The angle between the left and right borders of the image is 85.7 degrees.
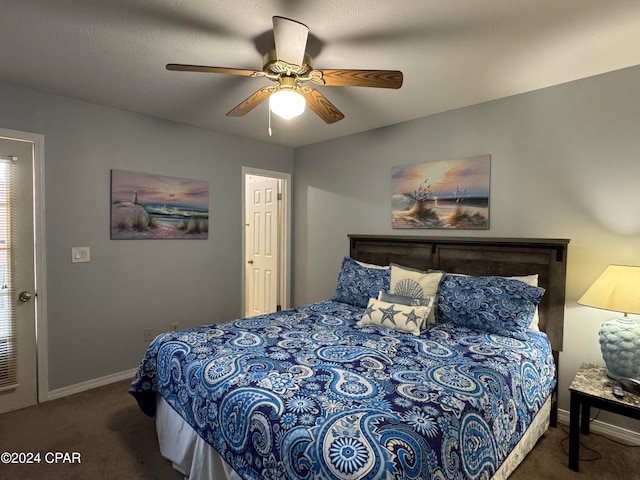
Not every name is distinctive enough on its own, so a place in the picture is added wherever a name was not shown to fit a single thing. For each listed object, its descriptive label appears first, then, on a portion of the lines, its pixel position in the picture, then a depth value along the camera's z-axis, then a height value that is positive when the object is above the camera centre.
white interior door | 4.51 -0.22
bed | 1.21 -0.68
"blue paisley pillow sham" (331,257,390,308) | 2.95 -0.47
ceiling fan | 1.66 +0.82
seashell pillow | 2.58 -0.41
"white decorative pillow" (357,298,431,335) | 2.30 -0.60
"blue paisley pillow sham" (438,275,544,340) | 2.20 -0.49
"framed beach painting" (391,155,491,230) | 2.88 +0.33
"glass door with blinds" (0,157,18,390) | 2.51 -0.37
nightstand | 1.82 -0.91
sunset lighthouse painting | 3.06 +0.20
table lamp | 1.93 -0.53
